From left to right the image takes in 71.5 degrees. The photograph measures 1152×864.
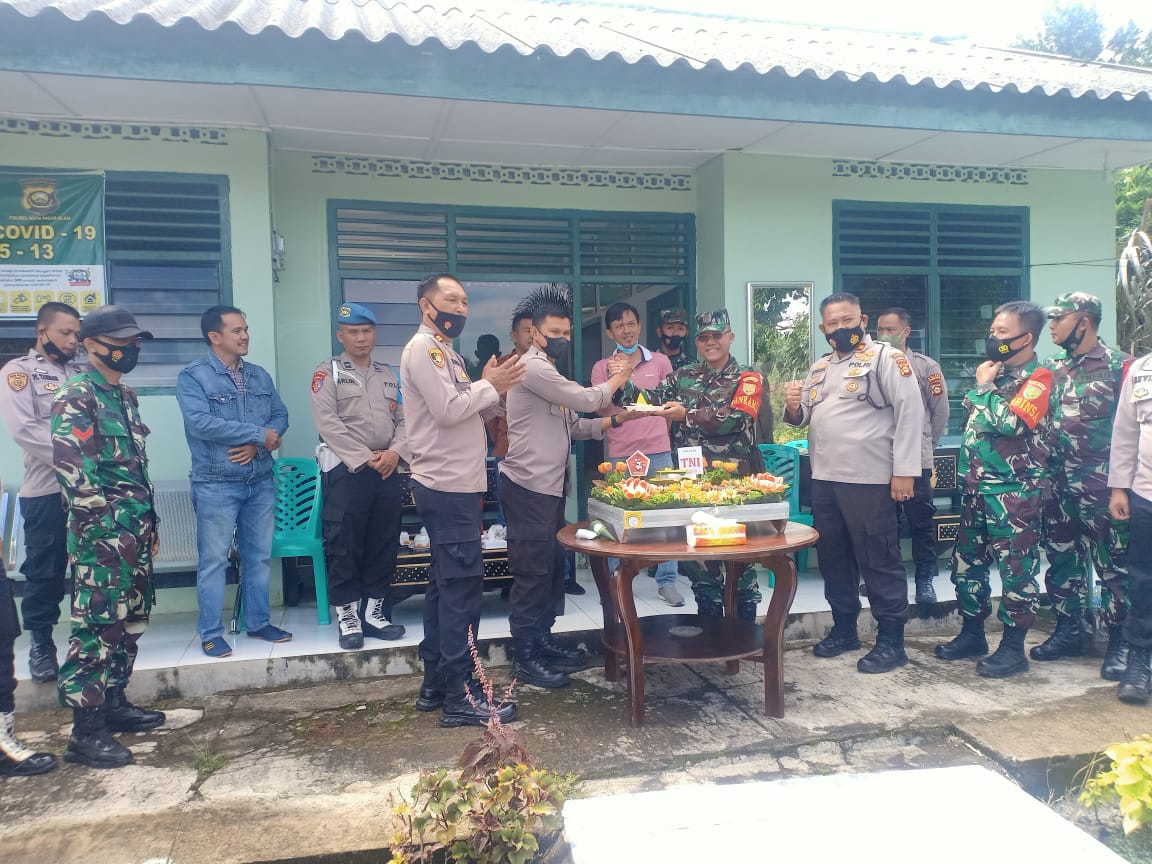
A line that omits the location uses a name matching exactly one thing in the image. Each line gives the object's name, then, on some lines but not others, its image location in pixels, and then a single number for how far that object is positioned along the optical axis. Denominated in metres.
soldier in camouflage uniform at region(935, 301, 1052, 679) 4.15
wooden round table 3.49
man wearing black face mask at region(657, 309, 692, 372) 5.52
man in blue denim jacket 4.47
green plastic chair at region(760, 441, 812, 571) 5.76
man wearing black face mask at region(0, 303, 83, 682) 4.10
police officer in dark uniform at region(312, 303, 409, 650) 4.68
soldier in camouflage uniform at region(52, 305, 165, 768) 3.40
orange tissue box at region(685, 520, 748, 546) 3.53
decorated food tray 3.68
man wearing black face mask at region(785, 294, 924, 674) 4.27
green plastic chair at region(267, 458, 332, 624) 4.88
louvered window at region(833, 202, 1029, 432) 6.48
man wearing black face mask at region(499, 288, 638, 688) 4.02
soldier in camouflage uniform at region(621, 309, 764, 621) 4.80
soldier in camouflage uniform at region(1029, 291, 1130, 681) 4.23
